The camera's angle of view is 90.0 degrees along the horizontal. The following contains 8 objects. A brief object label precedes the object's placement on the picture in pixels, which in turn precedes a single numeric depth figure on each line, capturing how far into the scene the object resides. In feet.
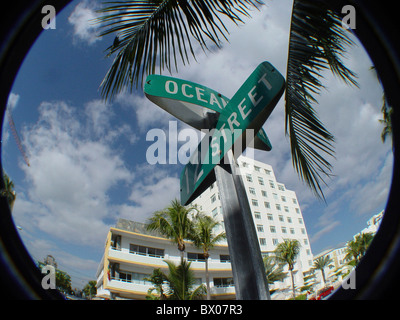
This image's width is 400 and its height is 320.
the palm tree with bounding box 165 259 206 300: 44.34
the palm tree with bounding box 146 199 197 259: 57.31
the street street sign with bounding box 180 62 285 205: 4.13
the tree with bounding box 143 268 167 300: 50.83
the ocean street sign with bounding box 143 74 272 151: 5.35
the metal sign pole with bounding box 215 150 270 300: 3.47
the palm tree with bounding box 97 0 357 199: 4.68
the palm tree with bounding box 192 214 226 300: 61.87
